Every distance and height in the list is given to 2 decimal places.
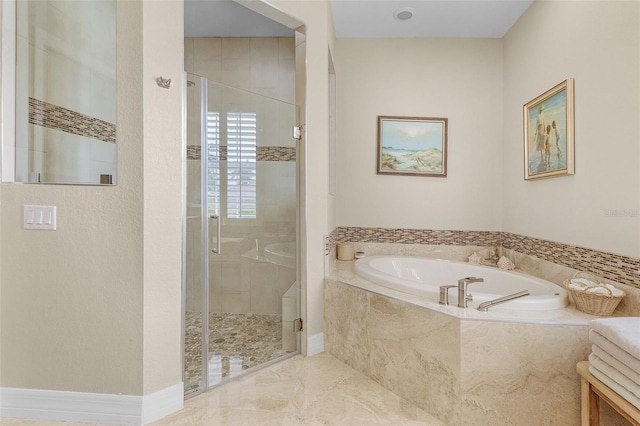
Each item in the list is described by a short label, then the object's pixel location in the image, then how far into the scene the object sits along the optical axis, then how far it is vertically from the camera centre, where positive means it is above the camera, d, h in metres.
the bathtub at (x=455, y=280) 1.74 -0.45
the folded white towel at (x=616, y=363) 1.15 -0.55
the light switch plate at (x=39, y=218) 1.69 -0.02
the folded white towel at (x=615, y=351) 1.15 -0.50
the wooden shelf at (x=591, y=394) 1.28 -0.72
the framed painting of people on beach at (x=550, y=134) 2.19 +0.58
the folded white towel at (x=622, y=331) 1.16 -0.43
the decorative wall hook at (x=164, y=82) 1.71 +0.67
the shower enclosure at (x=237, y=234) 1.94 -0.13
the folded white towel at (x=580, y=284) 1.76 -0.37
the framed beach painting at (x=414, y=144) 3.18 +0.66
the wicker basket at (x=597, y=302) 1.65 -0.44
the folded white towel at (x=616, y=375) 1.16 -0.59
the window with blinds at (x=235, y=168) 2.03 +0.29
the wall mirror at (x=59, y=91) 1.72 +0.64
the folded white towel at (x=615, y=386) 1.15 -0.63
